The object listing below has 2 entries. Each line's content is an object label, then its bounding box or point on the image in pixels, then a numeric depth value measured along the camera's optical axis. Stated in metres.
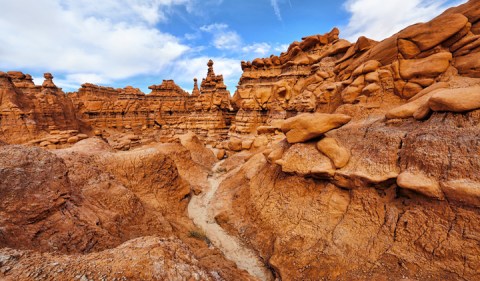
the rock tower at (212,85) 34.03
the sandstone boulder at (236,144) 23.23
